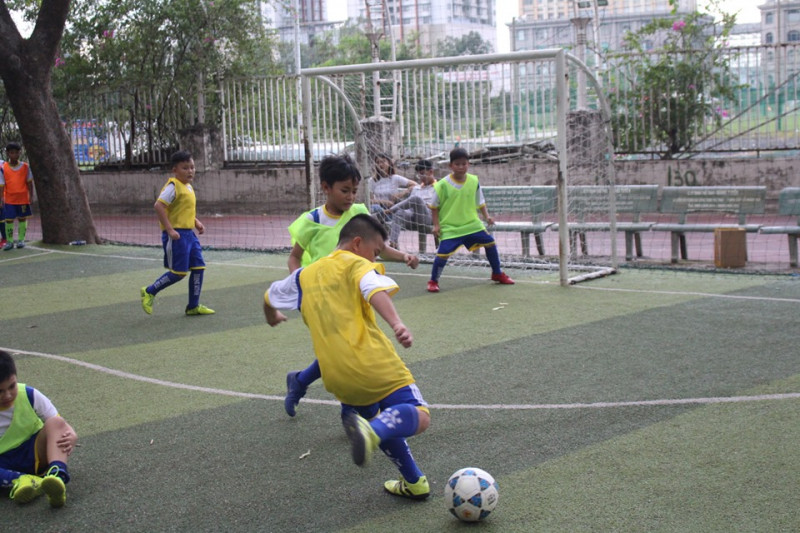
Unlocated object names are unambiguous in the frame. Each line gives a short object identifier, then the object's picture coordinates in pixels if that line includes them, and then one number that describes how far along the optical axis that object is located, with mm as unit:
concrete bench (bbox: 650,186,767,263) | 11359
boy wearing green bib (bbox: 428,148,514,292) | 10195
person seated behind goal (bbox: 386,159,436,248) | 12375
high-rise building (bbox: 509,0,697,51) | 77125
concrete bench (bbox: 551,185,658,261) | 11555
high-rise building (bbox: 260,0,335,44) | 81725
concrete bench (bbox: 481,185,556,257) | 12328
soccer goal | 11562
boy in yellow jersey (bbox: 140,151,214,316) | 8984
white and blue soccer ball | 3963
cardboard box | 10773
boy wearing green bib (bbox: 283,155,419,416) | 5555
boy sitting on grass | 4426
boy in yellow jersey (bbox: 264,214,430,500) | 4029
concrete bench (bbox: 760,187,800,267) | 10680
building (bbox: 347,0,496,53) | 83550
